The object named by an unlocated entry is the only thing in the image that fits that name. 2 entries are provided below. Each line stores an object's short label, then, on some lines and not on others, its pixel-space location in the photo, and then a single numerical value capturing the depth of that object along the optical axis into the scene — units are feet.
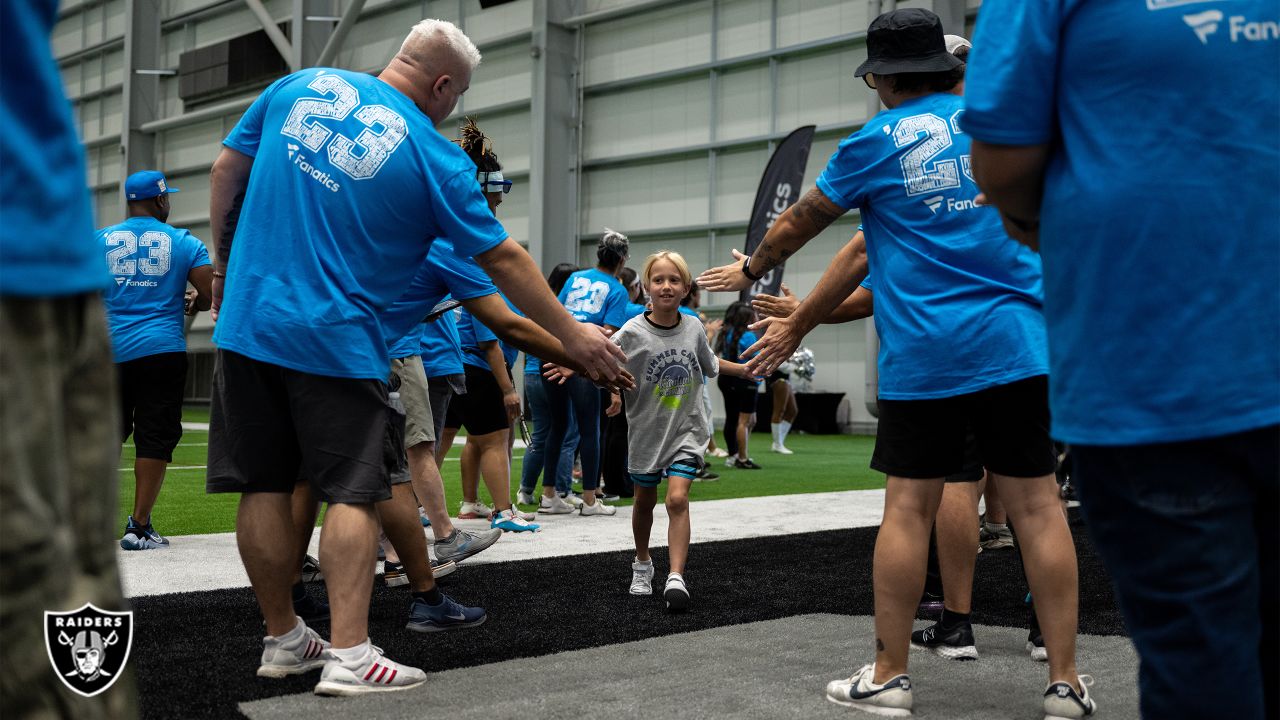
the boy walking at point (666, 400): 15.76
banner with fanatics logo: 55.88
